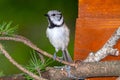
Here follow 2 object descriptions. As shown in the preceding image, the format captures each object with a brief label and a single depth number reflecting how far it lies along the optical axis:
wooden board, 3.70
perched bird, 3.68
